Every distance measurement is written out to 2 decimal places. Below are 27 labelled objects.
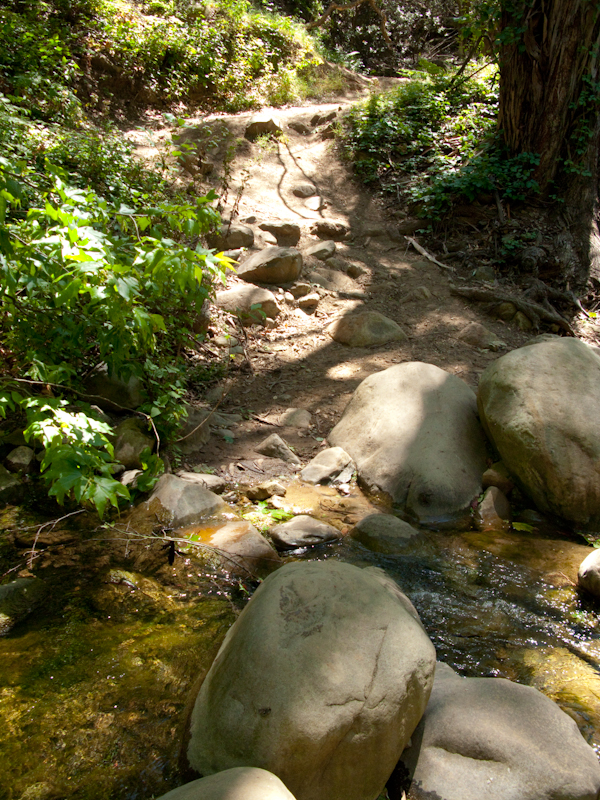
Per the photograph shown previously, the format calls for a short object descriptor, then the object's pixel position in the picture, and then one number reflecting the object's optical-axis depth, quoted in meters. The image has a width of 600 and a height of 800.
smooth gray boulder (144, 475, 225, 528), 3.34
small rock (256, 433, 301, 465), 4.34
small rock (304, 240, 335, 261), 7.35
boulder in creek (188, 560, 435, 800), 1.73
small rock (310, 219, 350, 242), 7.93
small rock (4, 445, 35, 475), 3.58
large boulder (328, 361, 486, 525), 3.83
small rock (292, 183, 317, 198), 8.68
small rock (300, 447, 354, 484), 4.09
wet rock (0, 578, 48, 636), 2.46
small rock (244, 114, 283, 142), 9.32
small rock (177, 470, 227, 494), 3.81
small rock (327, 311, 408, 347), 5.99
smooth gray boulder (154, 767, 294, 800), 1.50
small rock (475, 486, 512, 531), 3.69
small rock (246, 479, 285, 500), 3.82
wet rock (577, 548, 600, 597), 2.89
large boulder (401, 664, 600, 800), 1.82
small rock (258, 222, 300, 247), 7.39
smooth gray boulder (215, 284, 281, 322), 5.88
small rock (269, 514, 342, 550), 3.32
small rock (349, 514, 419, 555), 3.35
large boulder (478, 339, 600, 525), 3.58
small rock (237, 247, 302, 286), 6.37
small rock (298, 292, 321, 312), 6.52
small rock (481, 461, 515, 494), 3.89
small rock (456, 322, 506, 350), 6.06
